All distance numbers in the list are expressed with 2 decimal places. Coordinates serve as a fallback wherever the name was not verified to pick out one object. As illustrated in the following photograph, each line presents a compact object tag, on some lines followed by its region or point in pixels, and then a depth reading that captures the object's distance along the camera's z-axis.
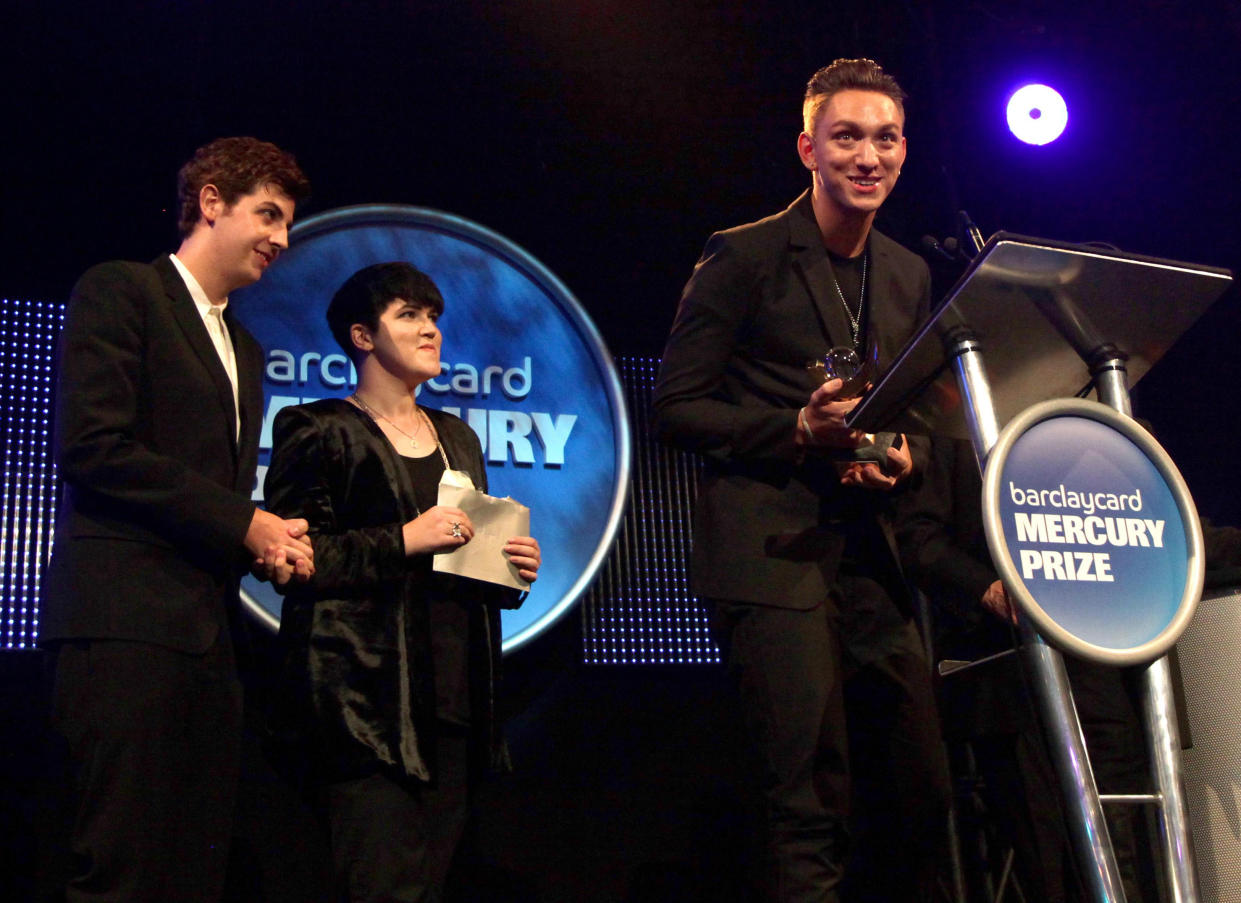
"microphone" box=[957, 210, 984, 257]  2.08
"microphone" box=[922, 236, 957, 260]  2.37
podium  1.45
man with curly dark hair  1.76
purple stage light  4.10
